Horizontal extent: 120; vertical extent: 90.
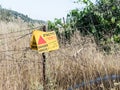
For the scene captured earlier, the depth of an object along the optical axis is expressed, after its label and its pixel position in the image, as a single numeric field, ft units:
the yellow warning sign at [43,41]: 16.57
